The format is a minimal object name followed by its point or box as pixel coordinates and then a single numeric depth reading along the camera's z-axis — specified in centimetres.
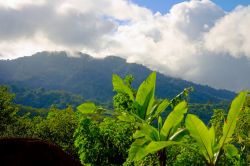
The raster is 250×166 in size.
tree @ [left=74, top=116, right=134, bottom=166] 1892
